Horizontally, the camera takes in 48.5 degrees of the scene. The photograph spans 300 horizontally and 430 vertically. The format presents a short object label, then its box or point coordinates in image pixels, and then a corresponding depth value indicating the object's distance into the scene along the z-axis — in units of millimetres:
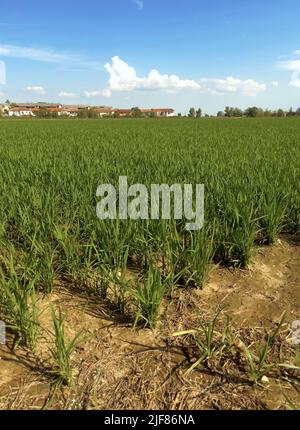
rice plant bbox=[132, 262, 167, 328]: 1854
